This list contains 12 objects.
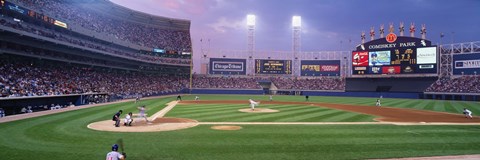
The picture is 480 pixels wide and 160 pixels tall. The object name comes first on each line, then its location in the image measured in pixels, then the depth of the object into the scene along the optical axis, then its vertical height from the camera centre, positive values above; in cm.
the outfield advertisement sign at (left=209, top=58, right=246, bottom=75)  8631 +432
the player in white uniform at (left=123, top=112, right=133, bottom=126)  1844 -239
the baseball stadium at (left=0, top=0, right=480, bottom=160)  1308 -157
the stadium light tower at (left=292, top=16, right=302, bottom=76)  8606 +1365
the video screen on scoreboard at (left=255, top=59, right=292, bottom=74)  8606 +441
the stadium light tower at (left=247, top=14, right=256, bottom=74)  8588 +1292
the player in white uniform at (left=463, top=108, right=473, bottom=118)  2591 -234
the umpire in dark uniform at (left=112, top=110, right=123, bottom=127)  1798 -235
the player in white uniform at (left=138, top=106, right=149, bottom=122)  1956 -197
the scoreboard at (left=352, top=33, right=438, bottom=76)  6138 +555
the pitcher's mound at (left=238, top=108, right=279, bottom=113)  2902 -268
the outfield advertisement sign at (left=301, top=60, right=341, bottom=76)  8369 +405
